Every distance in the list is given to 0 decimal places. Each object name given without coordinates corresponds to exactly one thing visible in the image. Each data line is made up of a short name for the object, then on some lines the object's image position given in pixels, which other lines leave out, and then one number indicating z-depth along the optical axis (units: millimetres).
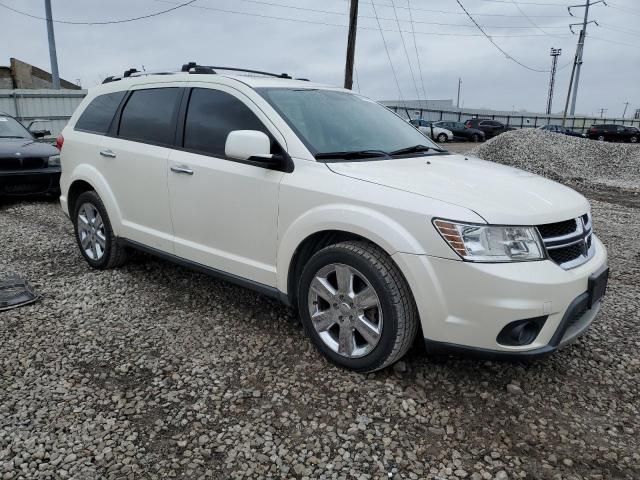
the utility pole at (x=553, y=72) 72069
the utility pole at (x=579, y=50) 46438
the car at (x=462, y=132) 35094
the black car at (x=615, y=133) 37344
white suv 2682
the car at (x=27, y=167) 8102
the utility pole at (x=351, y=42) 16531
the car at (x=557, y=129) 36906
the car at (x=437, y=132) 33156
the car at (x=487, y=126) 37312
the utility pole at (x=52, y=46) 16656
